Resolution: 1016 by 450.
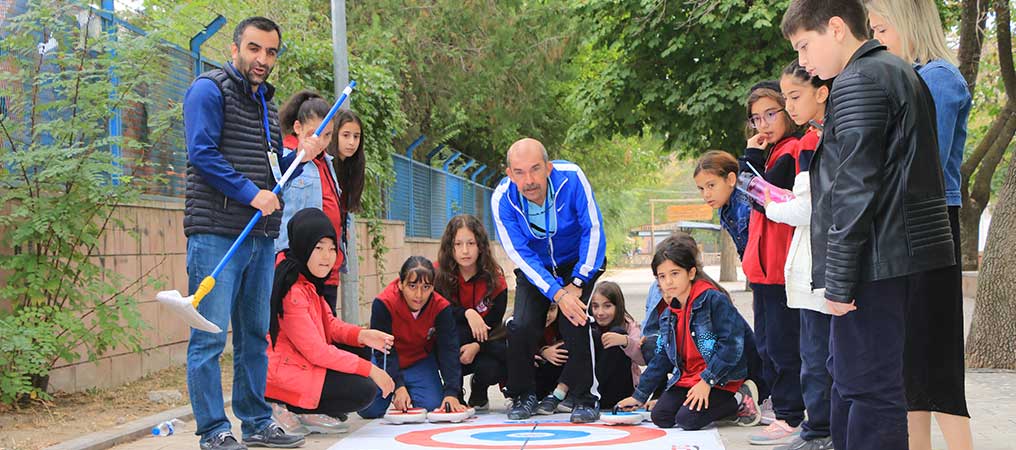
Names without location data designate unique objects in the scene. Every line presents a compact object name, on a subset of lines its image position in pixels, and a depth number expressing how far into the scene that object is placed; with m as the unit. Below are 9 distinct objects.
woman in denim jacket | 3.92
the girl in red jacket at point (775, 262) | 5.72
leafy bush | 6.78
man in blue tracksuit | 6.75
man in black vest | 5.40
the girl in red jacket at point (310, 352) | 6.13
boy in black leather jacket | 3.50
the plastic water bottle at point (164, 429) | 6.45
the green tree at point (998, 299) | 8.85
